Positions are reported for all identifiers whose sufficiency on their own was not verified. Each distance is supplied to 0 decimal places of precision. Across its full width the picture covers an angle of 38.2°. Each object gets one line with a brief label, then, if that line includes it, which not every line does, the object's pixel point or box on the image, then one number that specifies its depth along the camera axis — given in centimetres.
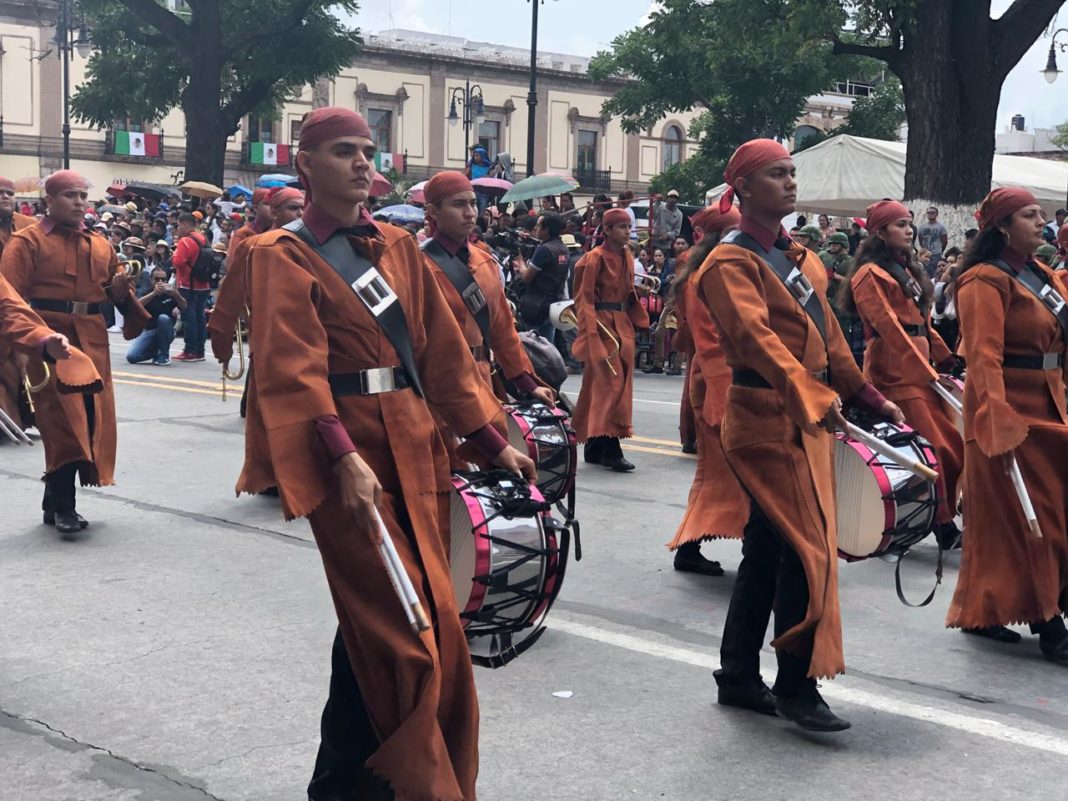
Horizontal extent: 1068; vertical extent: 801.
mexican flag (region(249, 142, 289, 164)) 5959
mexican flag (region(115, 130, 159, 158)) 5659
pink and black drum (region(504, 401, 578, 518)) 696
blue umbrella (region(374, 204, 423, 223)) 2478
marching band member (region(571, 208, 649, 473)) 1095
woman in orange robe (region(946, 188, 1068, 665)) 609
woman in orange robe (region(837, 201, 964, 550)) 780
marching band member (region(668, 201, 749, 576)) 738
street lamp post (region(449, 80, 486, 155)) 5542
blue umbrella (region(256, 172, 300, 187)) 2940
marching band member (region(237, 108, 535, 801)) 384
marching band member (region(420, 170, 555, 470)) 713
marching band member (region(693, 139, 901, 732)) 496
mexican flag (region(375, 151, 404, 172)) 6080
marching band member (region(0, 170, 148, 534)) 828
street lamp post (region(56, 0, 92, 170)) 3731
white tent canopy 2328
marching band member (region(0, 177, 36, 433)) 893
